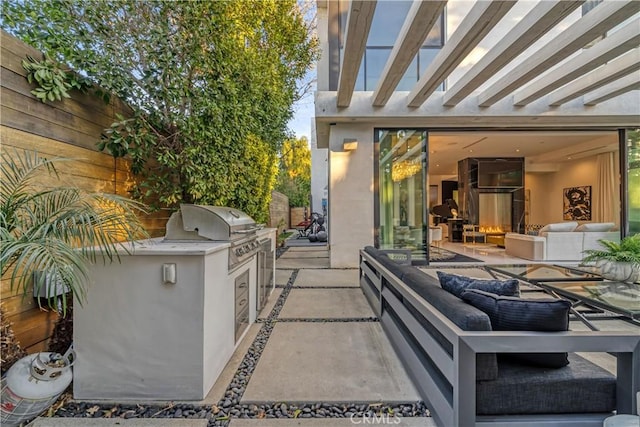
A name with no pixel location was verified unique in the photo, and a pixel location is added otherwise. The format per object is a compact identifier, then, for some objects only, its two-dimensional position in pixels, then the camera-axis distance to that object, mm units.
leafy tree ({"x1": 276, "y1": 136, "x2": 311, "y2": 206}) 16734
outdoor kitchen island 1979
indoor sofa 6848
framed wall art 10086
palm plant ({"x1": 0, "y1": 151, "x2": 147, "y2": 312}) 1491
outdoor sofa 1467
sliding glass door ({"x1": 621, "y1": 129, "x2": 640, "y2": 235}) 6754
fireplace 10459
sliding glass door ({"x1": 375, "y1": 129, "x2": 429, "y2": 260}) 6730
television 10688
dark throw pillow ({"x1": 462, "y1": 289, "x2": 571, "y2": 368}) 1519
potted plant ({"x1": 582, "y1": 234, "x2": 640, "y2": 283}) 3578
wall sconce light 6293
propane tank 1644
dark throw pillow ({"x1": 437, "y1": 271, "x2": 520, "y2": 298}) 1885
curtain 8891
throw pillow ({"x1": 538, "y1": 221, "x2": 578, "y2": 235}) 6965
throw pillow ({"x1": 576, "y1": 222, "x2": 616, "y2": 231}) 6926
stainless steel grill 2496
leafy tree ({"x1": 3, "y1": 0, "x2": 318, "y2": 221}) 2652
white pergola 3102
